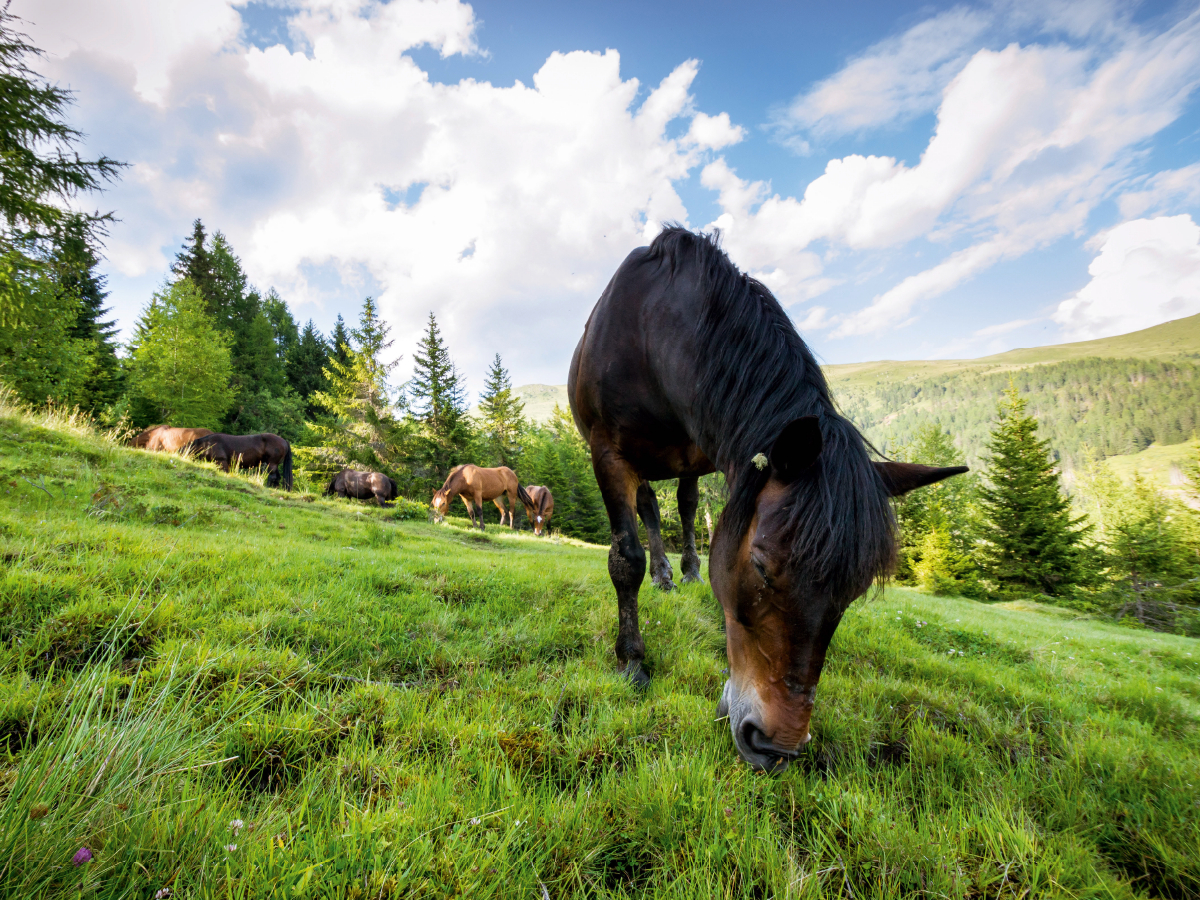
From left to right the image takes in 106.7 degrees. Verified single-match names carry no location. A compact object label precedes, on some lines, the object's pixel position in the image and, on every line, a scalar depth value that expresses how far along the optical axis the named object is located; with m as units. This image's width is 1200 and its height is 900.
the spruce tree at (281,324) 49.16
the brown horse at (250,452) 16.38
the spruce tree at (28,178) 10.82
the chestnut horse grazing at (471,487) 18.80
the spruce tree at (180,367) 28.14
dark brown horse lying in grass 22.88
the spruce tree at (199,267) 39.00
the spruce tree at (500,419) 37.06
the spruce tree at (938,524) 22.39
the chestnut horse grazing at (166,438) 17.33
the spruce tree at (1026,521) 22.39
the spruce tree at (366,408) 26.23
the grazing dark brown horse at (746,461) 1.91
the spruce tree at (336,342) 46.87
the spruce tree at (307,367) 43.06
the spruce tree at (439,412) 29.03
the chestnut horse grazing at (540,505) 23.06
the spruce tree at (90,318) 12.36
